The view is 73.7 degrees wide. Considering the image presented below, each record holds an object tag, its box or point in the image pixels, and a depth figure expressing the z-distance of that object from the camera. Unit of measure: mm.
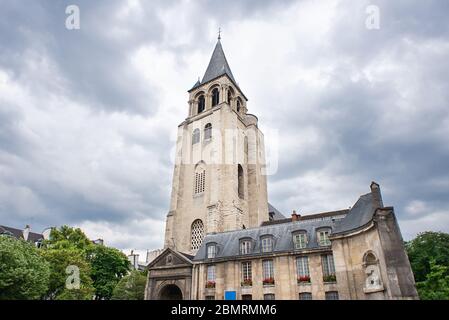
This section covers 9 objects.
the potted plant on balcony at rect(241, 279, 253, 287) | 19498
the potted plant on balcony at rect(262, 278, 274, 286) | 18906
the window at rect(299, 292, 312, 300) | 17631
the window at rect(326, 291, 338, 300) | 16891
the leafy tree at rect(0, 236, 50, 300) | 17678
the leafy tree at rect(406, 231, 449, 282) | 26094
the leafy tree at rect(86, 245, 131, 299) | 34594
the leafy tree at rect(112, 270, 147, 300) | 25764
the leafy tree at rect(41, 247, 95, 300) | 24088
